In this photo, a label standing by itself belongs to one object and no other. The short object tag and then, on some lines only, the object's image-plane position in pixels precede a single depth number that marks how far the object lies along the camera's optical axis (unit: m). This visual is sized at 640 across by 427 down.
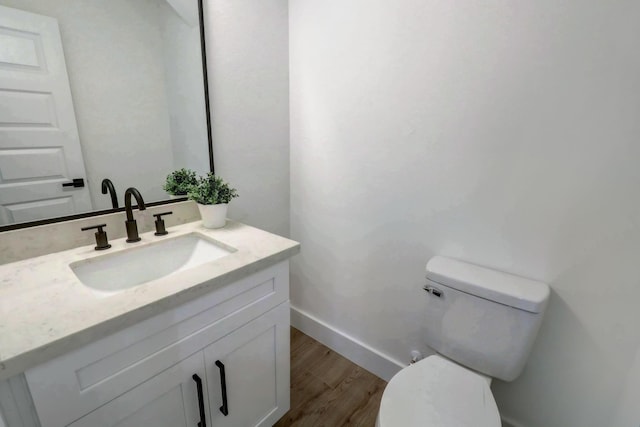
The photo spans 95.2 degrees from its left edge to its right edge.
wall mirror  0.90
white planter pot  1.22
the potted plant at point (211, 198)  1.22
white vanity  0.62
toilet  0.90
